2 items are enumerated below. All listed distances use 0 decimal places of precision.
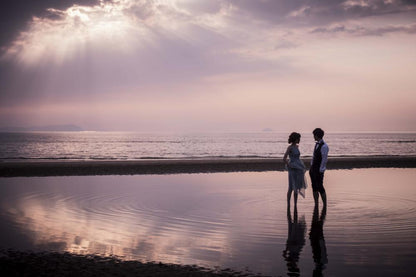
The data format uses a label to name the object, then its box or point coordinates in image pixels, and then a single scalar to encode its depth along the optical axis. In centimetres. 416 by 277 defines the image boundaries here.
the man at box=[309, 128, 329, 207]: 1070
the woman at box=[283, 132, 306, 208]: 1102
